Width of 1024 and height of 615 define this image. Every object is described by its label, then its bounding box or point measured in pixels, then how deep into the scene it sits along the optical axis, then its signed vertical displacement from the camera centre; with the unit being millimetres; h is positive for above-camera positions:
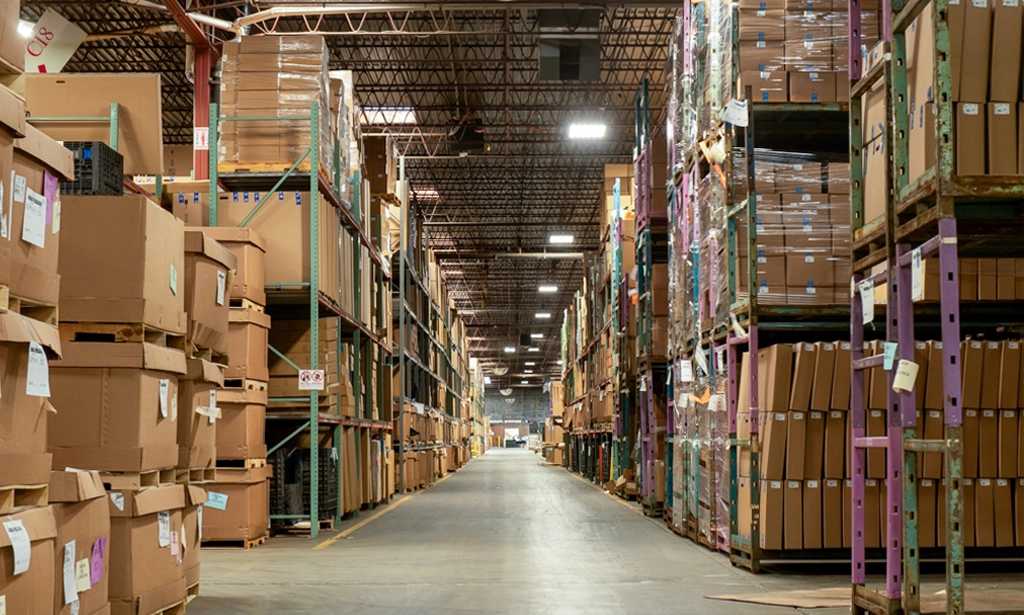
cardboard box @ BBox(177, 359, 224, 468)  5605 -225
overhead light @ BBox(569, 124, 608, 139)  22391 +5591
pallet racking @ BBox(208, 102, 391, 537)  9617 +865
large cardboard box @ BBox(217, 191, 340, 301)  9742 +1477
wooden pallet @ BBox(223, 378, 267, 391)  8812 -79
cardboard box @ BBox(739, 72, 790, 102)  7348 +2169
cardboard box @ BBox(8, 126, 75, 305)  3604 +603
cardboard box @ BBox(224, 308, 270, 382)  8789 +267
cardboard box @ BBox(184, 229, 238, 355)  5816 +504
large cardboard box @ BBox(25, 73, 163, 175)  8109 +2210
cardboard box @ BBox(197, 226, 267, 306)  8789 +1085
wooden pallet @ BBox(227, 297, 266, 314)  8867 +645
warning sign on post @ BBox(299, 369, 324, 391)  9492 -35
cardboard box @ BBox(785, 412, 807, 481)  6852 -462
